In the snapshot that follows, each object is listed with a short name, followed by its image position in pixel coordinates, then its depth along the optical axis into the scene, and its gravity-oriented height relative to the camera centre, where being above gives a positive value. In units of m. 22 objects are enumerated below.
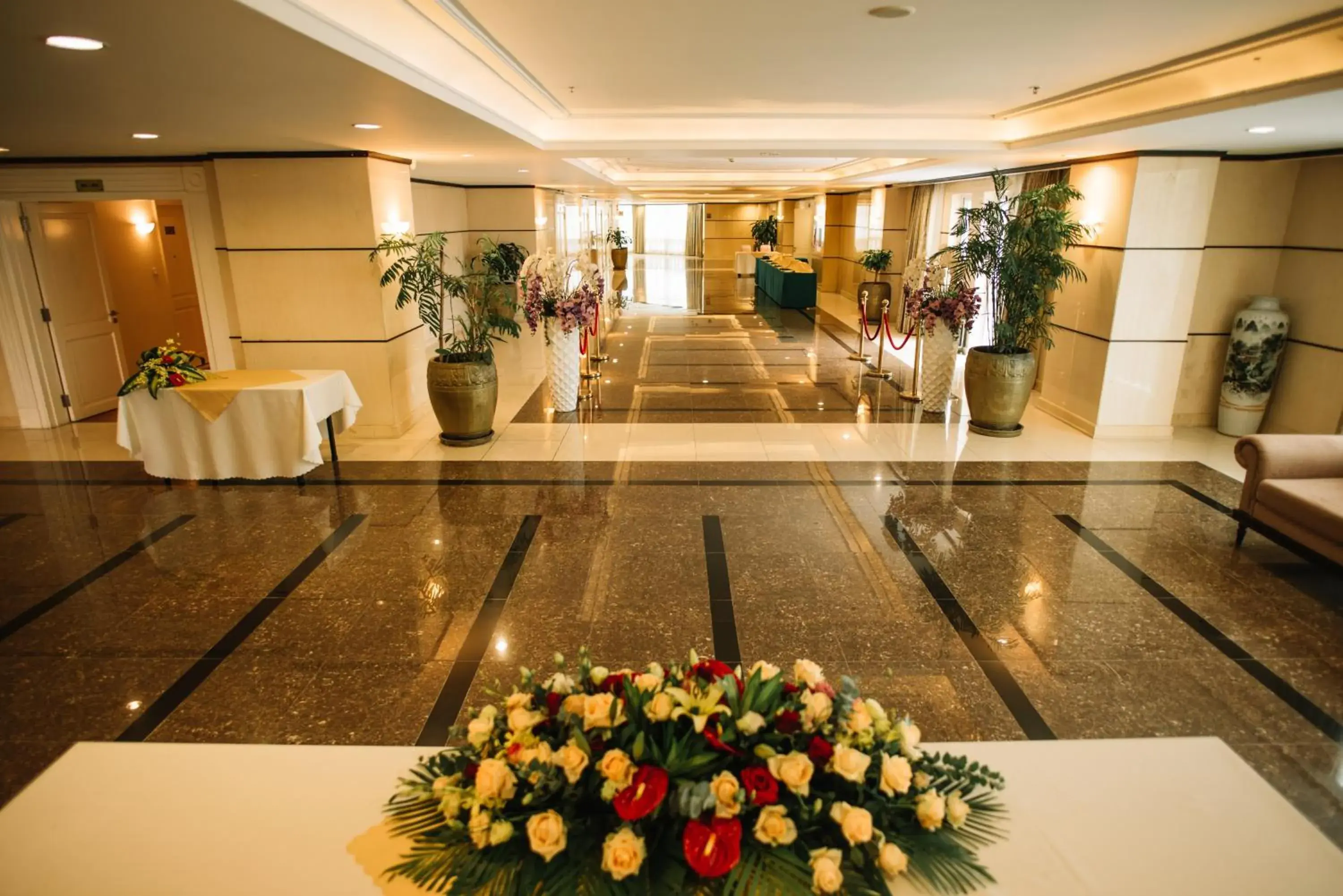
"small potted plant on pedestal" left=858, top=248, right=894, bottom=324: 13.79 -0.48
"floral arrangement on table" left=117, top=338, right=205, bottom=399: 5.57 -0.95
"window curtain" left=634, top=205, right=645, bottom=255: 36.56 +0.77
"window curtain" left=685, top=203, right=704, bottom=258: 32.19 +0.50
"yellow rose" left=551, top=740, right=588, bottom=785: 1.29 -0.87
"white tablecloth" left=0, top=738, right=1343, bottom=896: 1.44 -1.18
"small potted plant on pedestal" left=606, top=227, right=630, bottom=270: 25.97 -0.27
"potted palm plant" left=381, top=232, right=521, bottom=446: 6.79 -0.84
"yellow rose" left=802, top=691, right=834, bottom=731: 1.40 -0.85
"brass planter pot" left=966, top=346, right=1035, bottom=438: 7.05 -1.35
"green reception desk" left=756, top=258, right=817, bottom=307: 16.56 -0.99
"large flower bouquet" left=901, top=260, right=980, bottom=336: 7.45 -0.56
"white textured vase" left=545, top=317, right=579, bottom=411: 8.01 -1.30
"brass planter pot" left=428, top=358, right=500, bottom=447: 6.79 -1.39
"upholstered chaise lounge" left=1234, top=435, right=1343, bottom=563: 4.37 -1.41
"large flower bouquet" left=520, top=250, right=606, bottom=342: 7.81 -0.54
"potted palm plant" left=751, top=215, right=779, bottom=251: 25.11 +0.36
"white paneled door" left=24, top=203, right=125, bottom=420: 7.53 -0.64
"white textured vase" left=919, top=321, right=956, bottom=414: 7.74 -1.25
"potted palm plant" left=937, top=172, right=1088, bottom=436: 6.83 -0.30
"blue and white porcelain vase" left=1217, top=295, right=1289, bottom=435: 6.89 -1.08
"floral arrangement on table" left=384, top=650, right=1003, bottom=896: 1.26 -0.96
